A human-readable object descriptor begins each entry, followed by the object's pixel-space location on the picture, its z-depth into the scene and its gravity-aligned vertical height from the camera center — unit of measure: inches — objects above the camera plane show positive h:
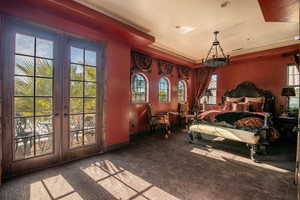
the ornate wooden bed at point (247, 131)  118.2 -30.6
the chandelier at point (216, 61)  137.0 +38.8
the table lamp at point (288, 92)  165.8 +9.5
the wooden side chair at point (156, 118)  188.1 -27.1
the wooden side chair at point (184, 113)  234.5 -25.1
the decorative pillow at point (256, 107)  186.3 -10.2
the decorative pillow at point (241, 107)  186.4 -10.7
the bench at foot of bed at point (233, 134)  116.6 -33.5
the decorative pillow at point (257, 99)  190.2 +0.5
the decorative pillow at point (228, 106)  204.5 -10.3
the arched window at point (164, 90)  224.8 +14.2
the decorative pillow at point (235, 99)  211.4 +0.3
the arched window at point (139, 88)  187.0 +14.2
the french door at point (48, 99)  89.3 -1.1
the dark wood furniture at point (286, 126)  161.3 -32.5
